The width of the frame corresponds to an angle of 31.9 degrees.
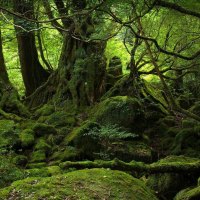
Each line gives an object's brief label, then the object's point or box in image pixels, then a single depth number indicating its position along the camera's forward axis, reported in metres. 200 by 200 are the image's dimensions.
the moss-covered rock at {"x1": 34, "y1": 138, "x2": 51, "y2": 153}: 9.66
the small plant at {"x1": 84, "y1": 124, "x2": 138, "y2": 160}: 9.10
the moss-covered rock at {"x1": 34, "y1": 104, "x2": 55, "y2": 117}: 12.08
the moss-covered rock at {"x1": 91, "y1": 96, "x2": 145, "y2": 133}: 10.46
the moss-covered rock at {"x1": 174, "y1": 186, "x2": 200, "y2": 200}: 5.32
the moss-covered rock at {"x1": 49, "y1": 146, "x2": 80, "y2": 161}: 9.23
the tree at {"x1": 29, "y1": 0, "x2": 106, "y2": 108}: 12.07
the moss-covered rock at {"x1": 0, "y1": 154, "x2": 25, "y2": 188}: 6.55
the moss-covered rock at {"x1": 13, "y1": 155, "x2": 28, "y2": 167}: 8.81
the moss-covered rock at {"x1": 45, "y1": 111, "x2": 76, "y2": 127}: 11.20
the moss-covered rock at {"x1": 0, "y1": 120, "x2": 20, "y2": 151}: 9.21
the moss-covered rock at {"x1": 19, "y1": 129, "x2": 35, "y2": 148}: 9.84
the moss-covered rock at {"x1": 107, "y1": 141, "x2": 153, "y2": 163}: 9.29
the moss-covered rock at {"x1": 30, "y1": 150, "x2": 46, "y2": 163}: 9.16
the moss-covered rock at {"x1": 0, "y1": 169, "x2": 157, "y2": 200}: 4.63
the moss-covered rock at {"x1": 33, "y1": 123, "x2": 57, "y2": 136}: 10.50
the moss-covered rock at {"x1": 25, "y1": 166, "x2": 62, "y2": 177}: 6.72
